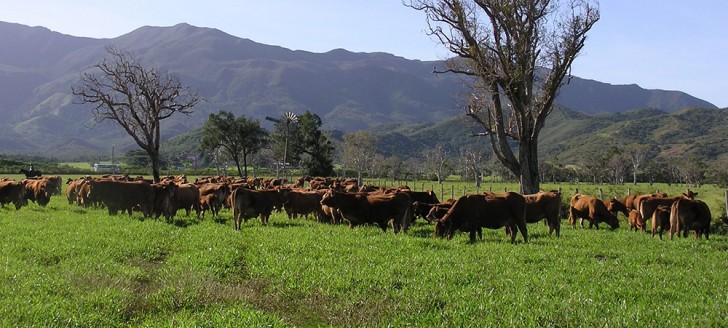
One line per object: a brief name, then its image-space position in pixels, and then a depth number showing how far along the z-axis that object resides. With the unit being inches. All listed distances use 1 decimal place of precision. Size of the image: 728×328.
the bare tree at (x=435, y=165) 5064.0
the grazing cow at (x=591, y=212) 928.3
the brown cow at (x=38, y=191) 1123.6
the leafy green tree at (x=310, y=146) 2965.1
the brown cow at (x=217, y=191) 1005.2
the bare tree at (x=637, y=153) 4831.2
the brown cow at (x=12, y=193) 1030.4
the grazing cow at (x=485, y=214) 653.9
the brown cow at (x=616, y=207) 1009.5
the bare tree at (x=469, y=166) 5120.1
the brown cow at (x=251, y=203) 808.9
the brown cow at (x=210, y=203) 995.9
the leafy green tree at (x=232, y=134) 2844.5
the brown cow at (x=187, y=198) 971.6
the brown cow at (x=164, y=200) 908.6
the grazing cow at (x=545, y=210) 774.5
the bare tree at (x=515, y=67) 1138.0
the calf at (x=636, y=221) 879.7
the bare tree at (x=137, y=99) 1734.7
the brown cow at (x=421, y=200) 903.4
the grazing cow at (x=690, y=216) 735.1
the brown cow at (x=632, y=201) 938.7
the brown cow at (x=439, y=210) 735.7
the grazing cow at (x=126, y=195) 936.3
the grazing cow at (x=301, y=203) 986.1
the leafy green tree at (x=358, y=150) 4151.6
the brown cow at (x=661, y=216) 775.1
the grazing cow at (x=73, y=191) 1215.9
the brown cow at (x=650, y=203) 865.5
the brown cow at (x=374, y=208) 769.6
